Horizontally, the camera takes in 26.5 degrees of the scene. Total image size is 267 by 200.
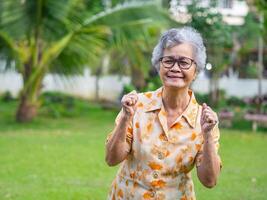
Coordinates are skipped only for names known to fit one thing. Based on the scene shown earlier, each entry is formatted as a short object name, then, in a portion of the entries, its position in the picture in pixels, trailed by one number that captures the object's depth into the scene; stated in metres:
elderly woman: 2.76
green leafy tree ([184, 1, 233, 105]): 14.00
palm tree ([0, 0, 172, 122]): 12.72
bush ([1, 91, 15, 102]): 21.38
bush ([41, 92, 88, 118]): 16.33
